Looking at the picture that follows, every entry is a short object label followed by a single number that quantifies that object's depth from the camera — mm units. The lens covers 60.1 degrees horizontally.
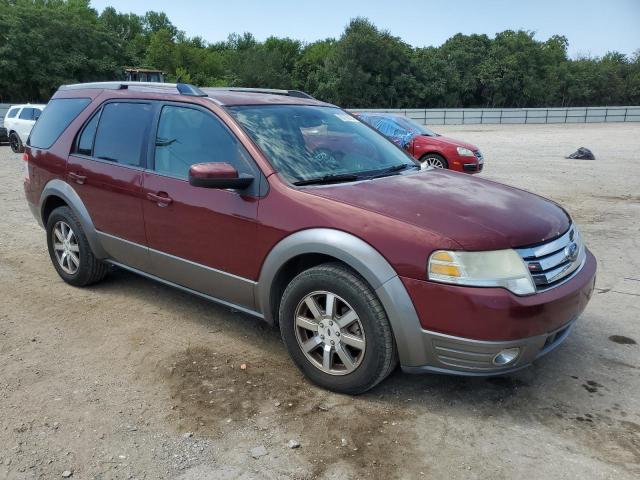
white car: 19078
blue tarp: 12440
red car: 11680
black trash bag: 16203
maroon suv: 2869
